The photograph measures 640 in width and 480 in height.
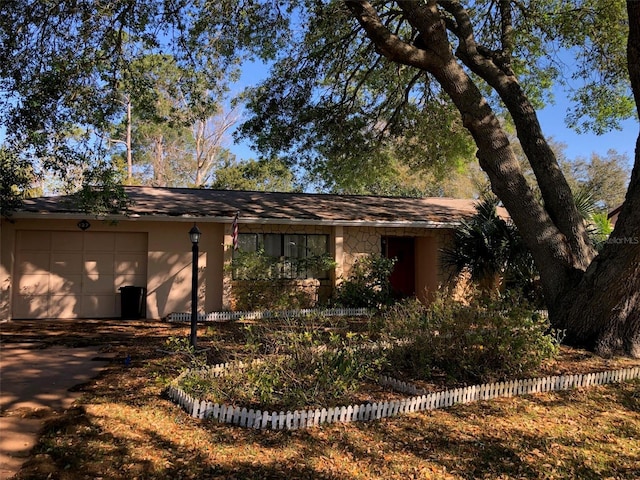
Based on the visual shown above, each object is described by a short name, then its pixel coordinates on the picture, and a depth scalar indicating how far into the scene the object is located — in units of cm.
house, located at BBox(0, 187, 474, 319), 1191
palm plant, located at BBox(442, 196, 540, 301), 1269
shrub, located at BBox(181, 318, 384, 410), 505
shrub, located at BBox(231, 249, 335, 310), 1259
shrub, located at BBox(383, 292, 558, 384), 608
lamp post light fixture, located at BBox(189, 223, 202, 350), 740
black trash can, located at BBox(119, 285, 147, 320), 1202
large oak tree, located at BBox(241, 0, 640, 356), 746
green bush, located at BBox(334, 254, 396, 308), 1293
